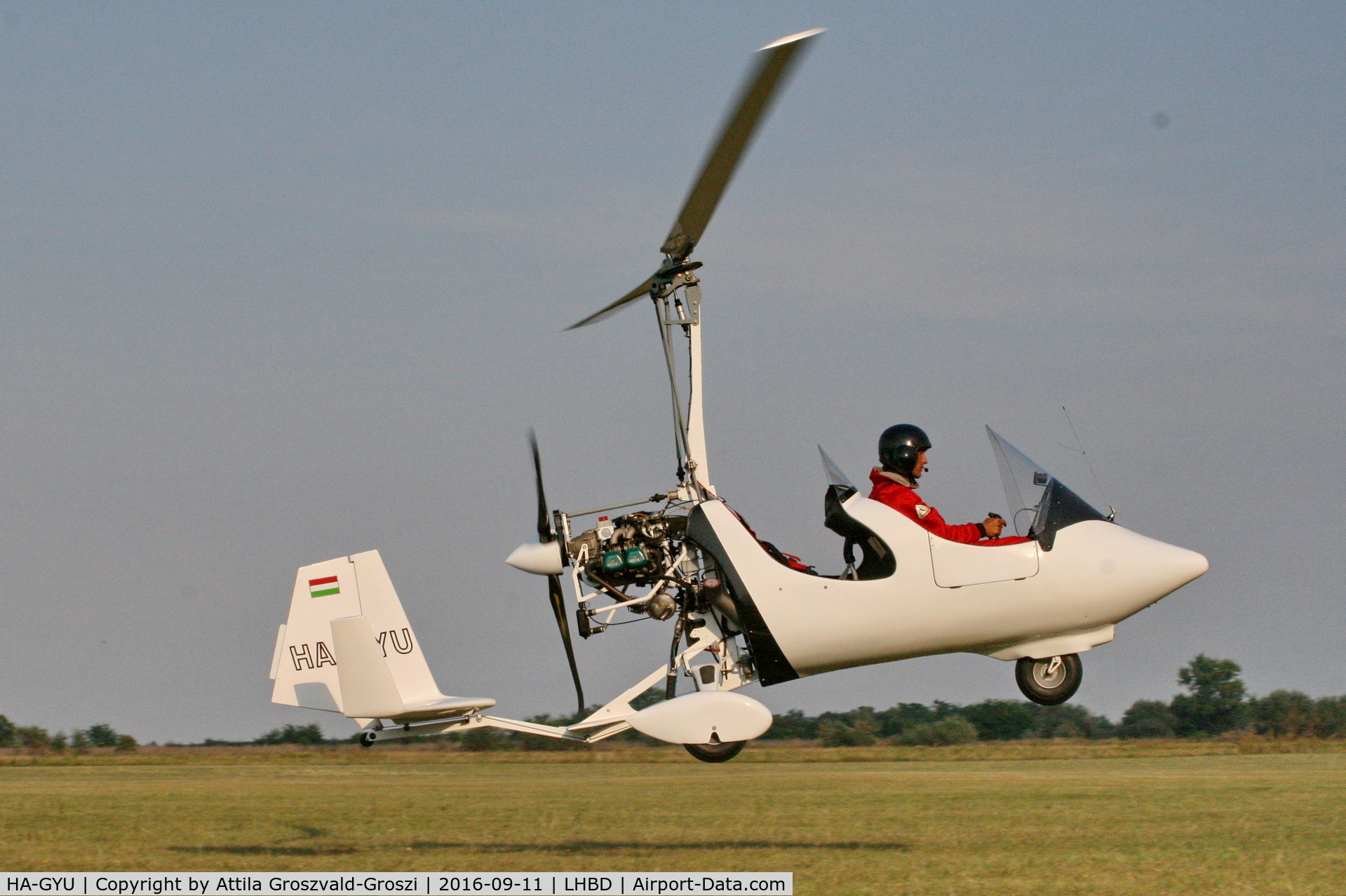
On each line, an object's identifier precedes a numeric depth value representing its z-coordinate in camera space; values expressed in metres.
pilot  18.22
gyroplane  17.78
